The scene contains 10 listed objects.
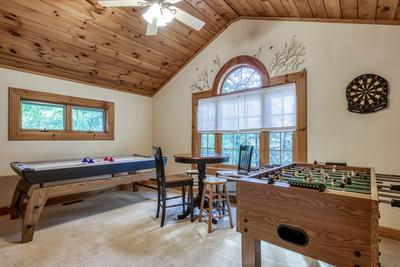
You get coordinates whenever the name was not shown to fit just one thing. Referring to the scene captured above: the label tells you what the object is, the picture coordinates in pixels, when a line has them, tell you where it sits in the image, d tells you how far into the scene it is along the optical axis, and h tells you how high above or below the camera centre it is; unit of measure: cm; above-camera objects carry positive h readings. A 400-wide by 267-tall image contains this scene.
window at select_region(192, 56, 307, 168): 321 +36
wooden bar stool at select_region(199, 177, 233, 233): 268 -80
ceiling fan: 215 +129
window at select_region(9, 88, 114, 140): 340 +33
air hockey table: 245 -54
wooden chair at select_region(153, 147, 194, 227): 282 -62
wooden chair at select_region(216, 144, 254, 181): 316 -43
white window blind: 328 +40
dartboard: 252 +48
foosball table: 113 -49
